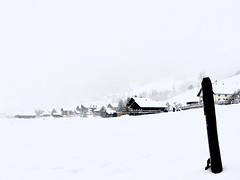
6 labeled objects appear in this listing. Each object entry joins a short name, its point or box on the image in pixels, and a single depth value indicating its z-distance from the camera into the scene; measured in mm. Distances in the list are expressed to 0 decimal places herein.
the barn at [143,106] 77312
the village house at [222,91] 104775
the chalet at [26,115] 179850
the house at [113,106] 151400
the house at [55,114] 166288
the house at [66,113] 175100
